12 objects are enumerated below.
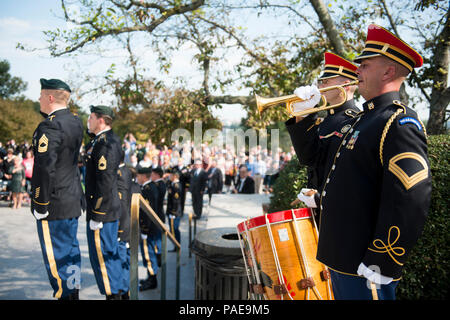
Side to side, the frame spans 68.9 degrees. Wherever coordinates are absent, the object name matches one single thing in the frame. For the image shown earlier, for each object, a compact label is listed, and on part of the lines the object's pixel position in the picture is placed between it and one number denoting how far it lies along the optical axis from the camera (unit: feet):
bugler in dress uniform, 7.00
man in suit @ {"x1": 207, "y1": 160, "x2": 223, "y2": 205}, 38.88
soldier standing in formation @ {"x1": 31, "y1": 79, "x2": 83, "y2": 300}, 11.00
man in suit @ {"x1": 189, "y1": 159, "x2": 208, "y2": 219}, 31.73
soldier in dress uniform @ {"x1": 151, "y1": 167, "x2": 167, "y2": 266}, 18.56
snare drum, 7.32
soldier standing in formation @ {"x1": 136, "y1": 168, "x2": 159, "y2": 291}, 17.22
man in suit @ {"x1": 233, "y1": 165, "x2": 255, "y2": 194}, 38.55
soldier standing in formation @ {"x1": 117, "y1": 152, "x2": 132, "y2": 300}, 15.57
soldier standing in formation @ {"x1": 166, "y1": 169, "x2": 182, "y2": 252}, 22.48
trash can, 11.34
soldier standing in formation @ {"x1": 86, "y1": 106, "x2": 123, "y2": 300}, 12.77
